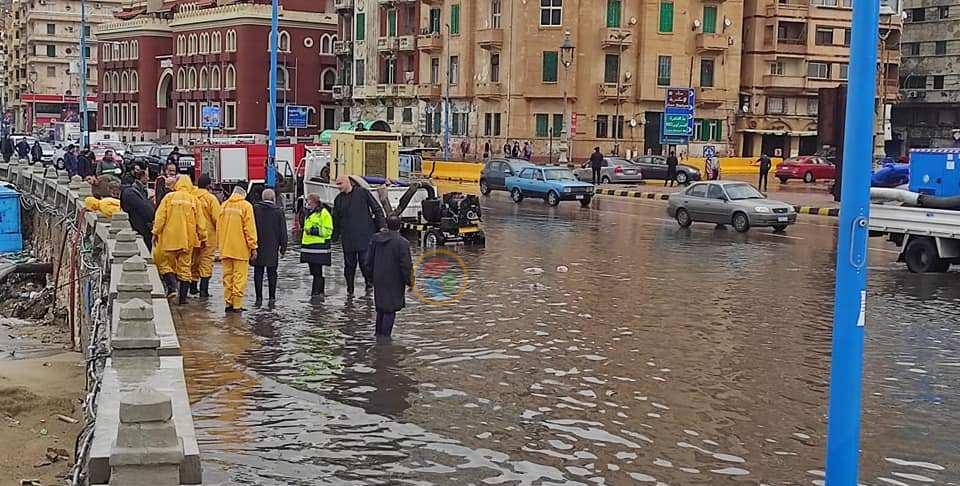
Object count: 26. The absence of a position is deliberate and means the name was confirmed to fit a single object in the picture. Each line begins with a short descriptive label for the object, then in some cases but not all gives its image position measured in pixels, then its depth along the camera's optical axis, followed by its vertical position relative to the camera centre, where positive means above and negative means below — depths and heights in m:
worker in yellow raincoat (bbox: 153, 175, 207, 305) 14.50 -1.21
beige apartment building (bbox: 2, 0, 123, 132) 118.12 +7.37
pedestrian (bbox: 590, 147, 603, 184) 47.69 -0.89
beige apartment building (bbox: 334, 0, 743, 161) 62.47 +3.85
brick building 80.94 +4.95
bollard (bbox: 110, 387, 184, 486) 5.01 -1.35
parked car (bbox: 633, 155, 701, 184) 50.41 -1.16
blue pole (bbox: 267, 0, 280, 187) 29.95 +0.33
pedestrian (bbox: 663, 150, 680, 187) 48.06 -0.98
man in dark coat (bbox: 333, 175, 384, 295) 15.73 -1.08
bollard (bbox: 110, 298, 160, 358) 7.39 -1.29
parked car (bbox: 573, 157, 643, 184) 50.19 -1.30
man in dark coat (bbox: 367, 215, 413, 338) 12.51 -1.38
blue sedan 37.66 -1.48
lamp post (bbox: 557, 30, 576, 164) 58.35 +0.90
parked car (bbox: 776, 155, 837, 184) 53.22 -1.09
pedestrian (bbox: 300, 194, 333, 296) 15.57 -1.33
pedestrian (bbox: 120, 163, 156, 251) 16.71 -1.13
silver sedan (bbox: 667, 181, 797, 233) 28.56 -1.57
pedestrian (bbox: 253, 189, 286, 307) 15.05 -1.33
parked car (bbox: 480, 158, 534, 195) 42.74 -1.27
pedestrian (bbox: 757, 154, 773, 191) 44.56 -0.80
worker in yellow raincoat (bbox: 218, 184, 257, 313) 14.27 -1.31
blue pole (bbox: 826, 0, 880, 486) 4.67 -0.29
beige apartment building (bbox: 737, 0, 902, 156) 69.12 +4.66
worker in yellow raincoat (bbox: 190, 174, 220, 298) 14.94 -1.35
